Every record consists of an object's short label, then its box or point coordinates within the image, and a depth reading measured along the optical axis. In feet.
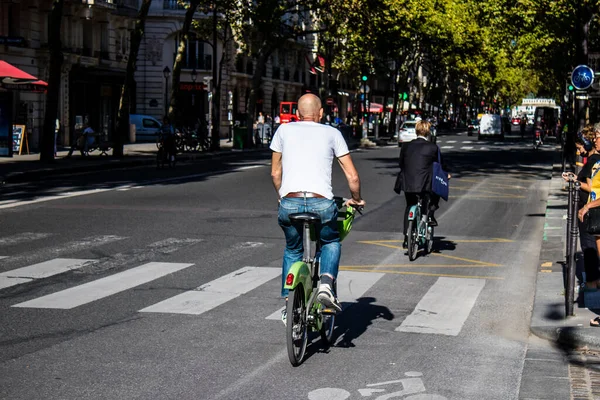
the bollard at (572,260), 27.17
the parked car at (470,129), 291.03
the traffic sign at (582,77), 79.97
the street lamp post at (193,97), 212.72
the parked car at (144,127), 176.24
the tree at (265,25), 147.74
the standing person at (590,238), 30.35
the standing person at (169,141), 102.84
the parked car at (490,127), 246.88
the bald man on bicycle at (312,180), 22.94
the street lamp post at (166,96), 183.29
